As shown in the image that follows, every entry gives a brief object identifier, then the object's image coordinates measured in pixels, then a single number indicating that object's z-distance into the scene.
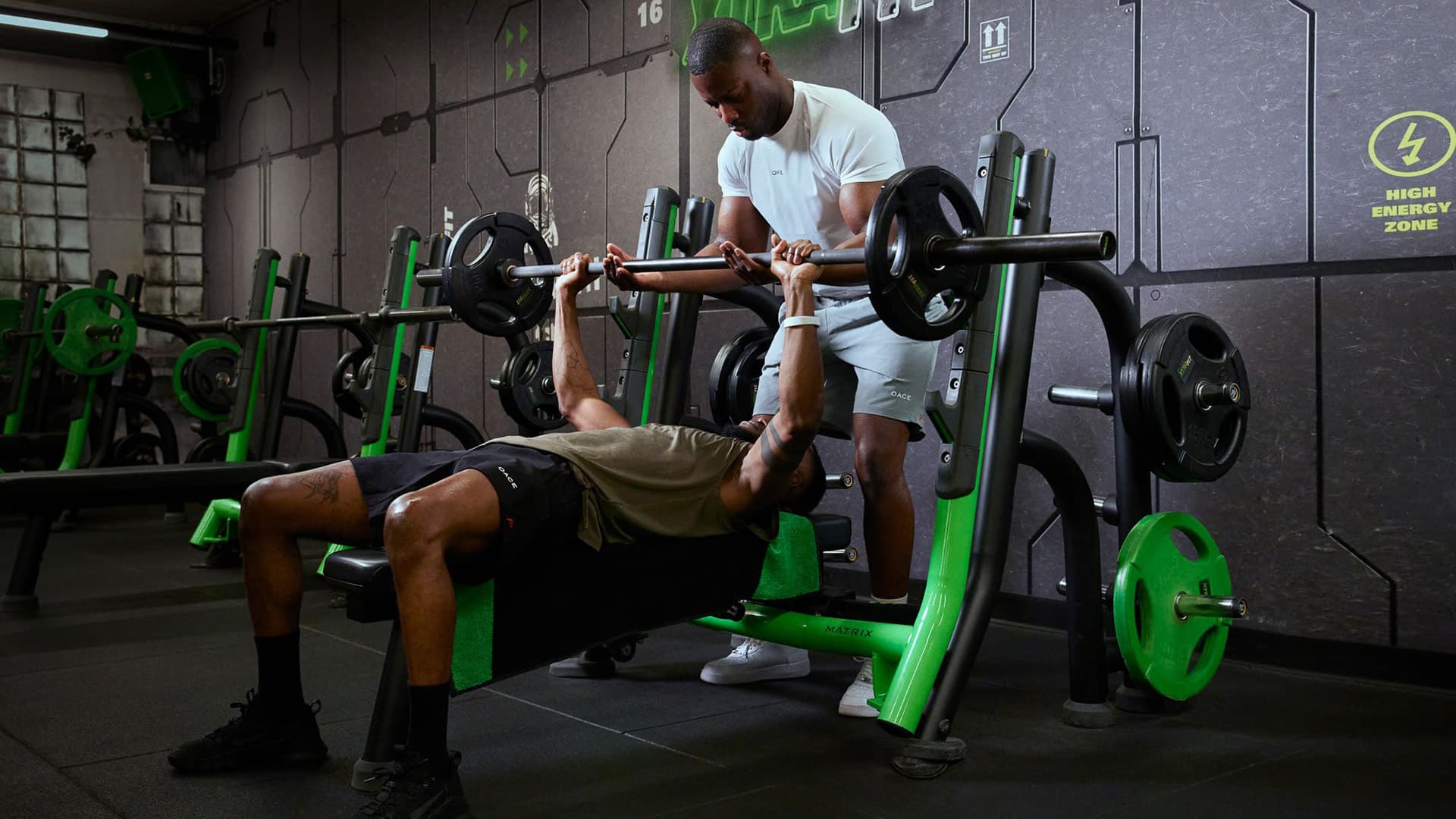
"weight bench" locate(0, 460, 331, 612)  3.39
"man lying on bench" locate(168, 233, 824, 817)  1.88
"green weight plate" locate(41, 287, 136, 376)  5.28
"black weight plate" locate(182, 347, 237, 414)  5.07
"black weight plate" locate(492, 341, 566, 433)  3.56
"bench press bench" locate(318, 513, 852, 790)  1.98
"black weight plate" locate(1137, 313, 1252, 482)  2.32
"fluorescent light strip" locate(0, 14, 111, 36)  6.90
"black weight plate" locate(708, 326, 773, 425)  3.14
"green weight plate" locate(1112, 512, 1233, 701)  2.36
